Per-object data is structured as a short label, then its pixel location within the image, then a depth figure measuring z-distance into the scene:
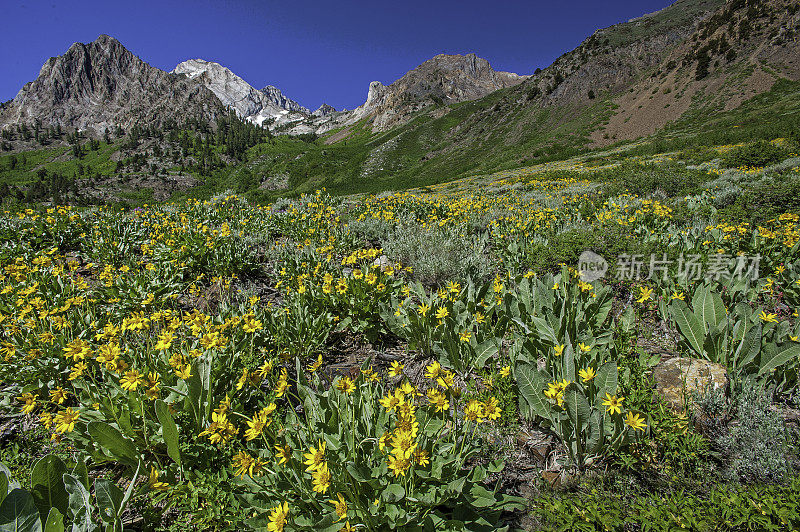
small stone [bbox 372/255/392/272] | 5.55
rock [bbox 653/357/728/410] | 2.22
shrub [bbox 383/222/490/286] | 4.85
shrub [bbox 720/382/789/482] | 1.70
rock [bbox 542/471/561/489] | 1.98
